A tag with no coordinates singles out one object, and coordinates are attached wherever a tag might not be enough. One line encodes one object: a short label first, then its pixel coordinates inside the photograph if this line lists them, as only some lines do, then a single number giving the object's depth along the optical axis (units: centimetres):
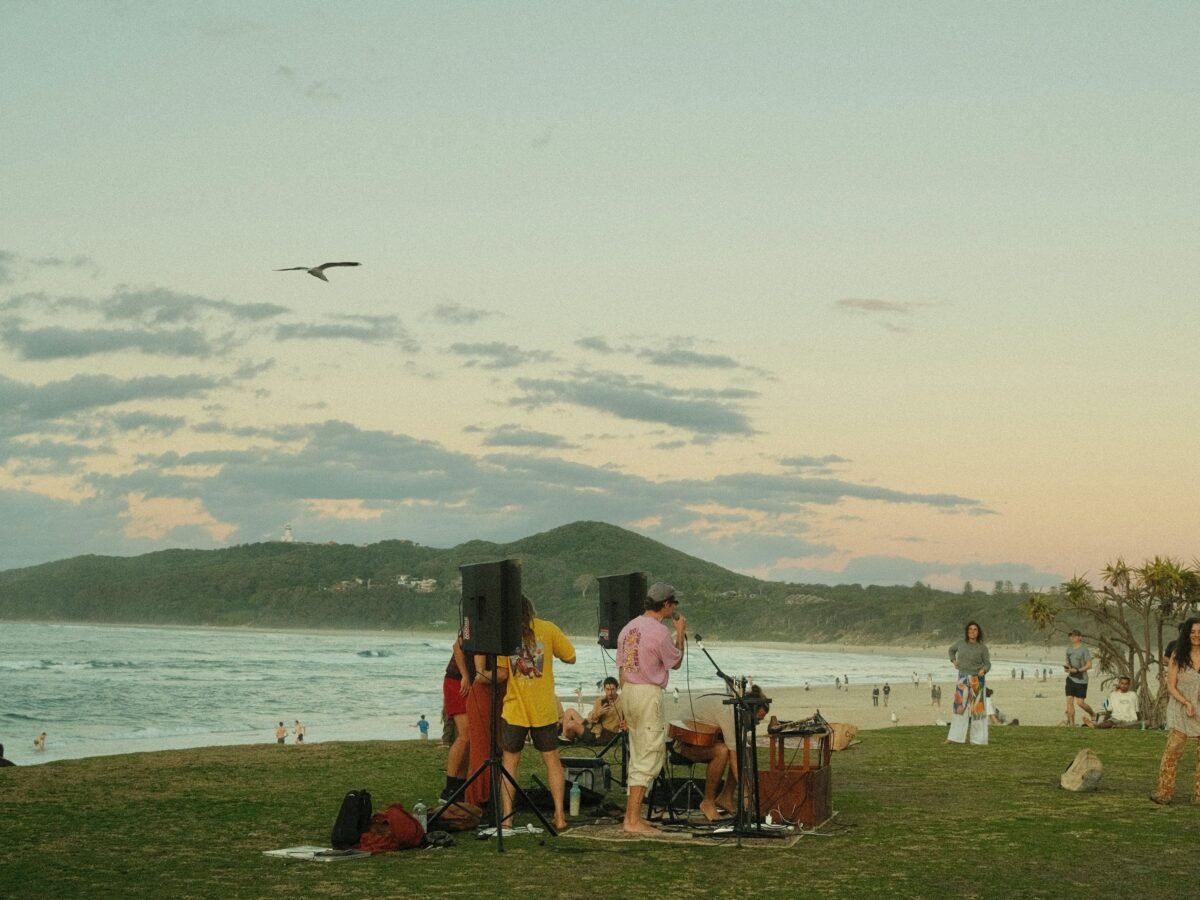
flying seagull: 1569
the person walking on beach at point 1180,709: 1034
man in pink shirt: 859
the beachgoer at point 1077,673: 1977
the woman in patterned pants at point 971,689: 1527
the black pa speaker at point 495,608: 820
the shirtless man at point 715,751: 919
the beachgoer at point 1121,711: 1864
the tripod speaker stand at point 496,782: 824
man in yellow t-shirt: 893
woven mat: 854
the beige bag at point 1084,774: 1105
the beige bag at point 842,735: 1464
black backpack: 827
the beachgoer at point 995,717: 2636
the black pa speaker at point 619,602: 1143
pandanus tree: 1939
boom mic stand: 857
